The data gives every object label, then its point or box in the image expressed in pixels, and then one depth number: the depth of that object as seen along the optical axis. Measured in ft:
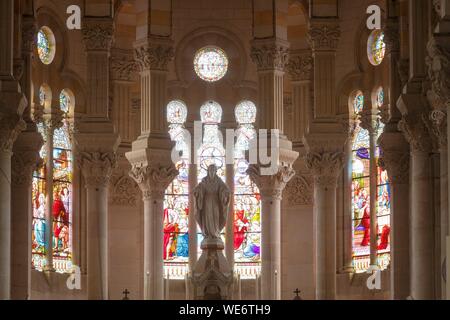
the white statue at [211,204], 157.99
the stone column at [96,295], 163.63
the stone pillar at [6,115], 131.85
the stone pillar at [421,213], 135.33
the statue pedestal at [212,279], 155.12
